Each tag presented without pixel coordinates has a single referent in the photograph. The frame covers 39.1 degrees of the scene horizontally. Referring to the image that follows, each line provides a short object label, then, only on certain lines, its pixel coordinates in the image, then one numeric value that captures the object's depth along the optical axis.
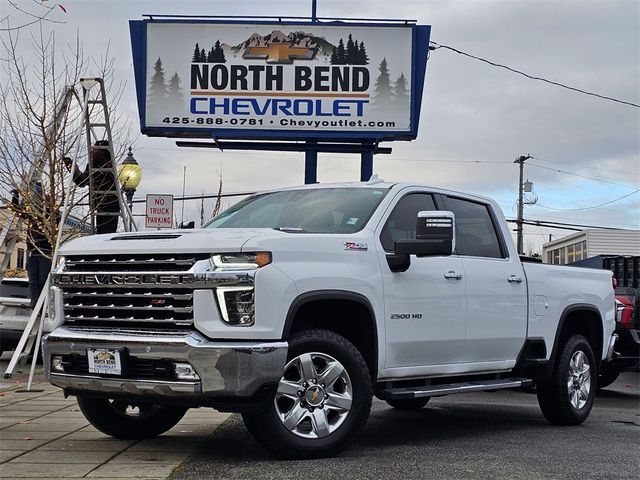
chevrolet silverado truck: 5.53
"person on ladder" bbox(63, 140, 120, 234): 12.41
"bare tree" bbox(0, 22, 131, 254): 12.03
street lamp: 14.45
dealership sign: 19.36
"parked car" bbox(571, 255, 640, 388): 10.60
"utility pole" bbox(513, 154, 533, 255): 53.81
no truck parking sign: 15.42
